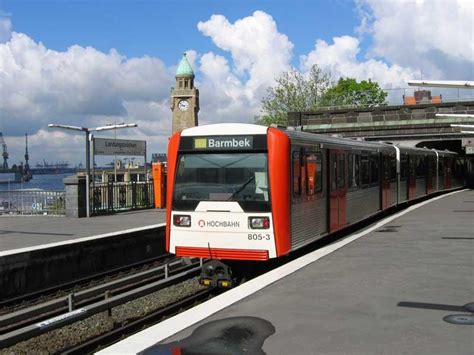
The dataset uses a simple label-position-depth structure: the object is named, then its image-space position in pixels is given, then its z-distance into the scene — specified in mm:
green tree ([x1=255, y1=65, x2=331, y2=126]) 71500
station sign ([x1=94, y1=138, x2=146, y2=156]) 21312
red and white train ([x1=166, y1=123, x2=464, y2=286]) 9633
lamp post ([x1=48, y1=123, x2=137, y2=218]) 19156
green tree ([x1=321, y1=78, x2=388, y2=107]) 72500
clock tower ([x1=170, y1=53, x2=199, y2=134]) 108500
